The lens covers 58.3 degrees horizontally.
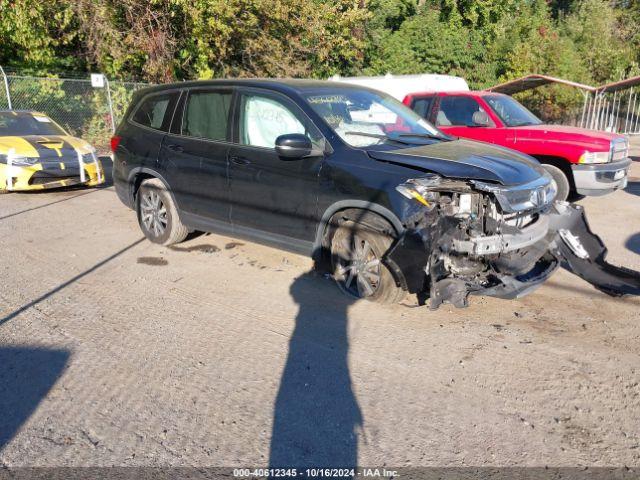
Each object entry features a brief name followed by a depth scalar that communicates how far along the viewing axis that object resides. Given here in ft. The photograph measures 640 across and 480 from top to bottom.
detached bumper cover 17.07
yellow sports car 31.60
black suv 14.79
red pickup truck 27.45
